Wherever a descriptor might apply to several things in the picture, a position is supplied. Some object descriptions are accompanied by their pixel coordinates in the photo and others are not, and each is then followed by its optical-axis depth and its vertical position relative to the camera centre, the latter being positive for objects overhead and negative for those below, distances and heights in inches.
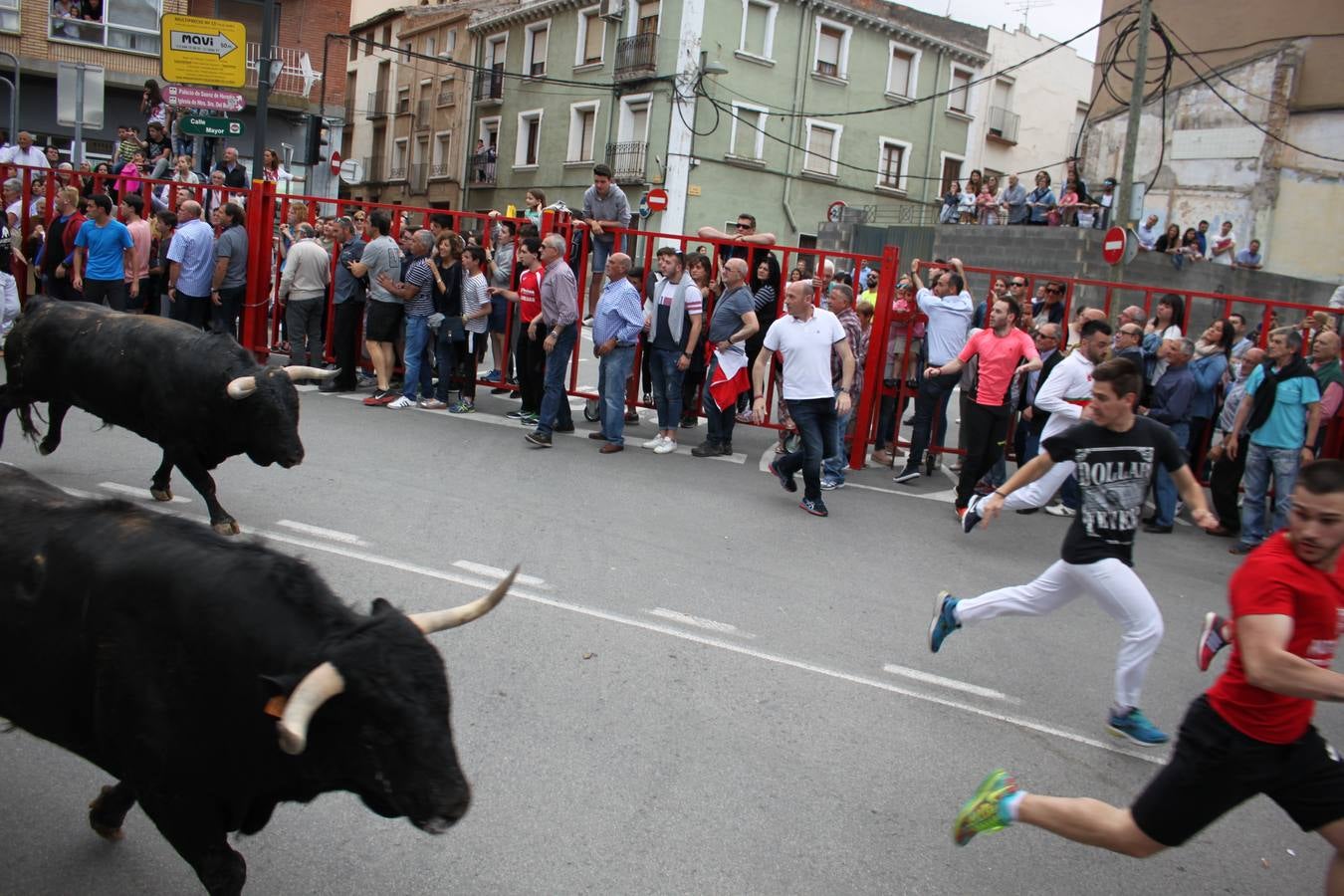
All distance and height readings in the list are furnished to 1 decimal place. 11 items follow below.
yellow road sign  607.8 +120.1
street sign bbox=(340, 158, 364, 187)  1010.7 +99.5
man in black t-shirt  196.1 -28.5
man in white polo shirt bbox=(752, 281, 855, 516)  348.2 -16.9
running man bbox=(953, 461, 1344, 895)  123.5 -41.6
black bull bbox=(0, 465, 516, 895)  107.8 -43.7
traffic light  770.8 +96.4
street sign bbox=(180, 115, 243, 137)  580.1 +73.2
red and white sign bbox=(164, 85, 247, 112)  597.6 +90.9
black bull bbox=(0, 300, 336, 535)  265.1 -32.9
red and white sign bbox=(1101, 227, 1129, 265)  631.8 +62.9
